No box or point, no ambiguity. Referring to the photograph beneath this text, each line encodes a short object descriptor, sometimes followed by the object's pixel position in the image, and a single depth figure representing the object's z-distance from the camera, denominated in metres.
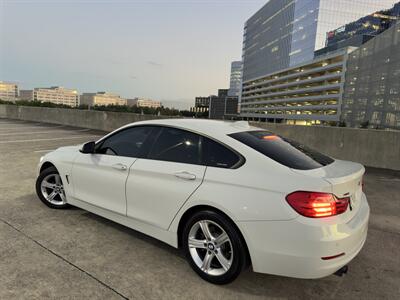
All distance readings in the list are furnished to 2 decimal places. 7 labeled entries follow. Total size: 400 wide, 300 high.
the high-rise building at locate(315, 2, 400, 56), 84.25
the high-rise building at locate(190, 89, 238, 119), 140.75
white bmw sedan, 2.28
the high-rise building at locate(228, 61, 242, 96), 191.60
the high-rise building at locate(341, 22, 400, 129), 26.78
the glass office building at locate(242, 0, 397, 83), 88.50
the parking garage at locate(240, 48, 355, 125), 74.12
